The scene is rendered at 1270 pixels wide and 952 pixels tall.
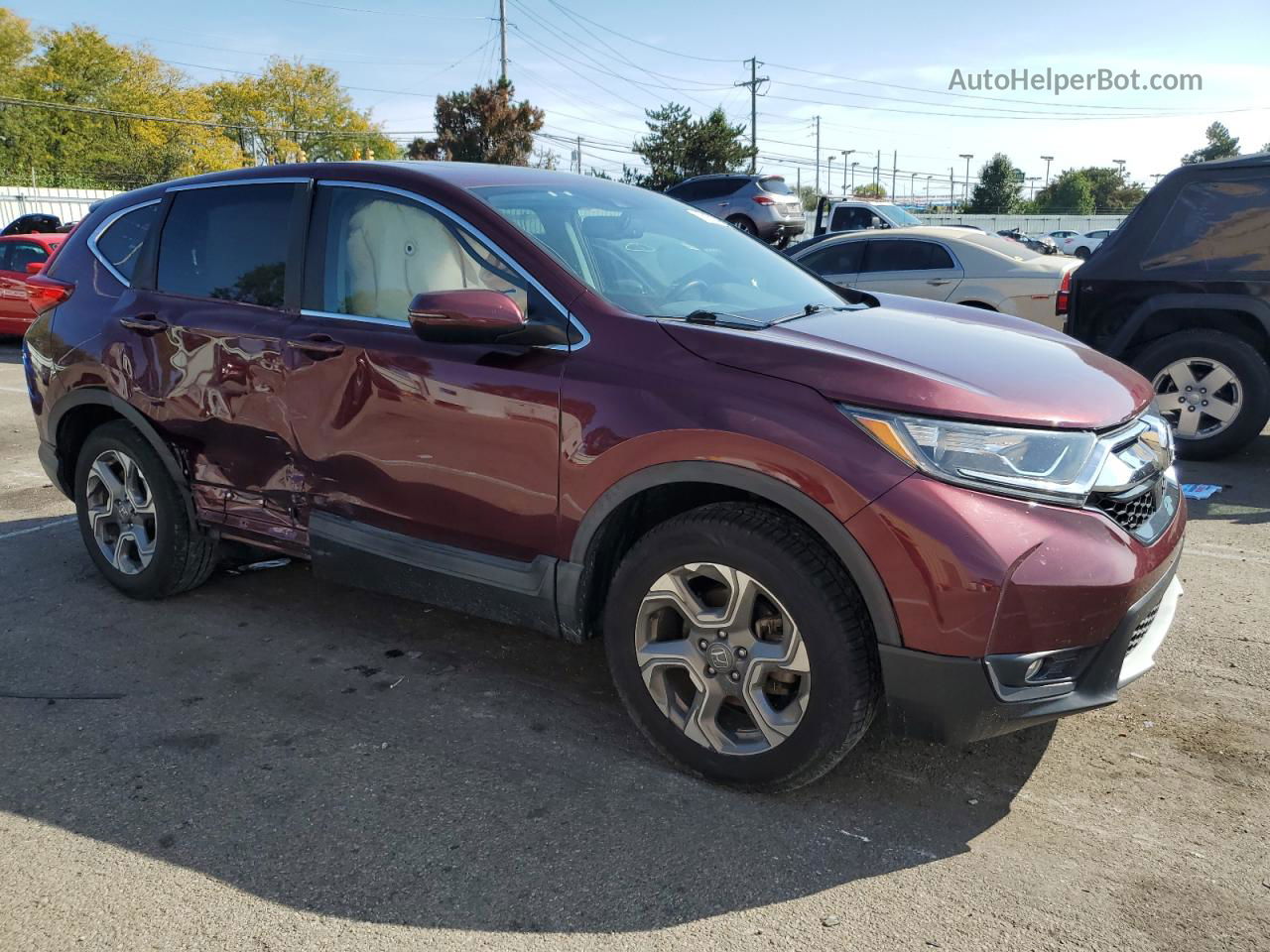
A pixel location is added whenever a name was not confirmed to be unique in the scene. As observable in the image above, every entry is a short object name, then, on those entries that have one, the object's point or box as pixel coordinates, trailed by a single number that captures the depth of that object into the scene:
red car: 13.47
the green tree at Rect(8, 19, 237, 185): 64.50
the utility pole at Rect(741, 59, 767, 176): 72.19
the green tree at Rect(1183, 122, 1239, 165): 74.39
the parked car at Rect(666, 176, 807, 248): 22.30
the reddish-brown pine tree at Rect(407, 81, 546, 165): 44.47
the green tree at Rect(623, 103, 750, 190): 48.56
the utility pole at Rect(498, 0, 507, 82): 53.98
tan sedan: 9.33
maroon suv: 2.46
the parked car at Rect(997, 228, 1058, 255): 23.81
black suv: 6.32
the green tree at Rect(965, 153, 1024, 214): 76.06
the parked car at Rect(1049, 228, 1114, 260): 41.41
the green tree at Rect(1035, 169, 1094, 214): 88.19
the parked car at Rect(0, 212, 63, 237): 20.28
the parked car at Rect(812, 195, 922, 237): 20.12
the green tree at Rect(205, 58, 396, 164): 87.81
